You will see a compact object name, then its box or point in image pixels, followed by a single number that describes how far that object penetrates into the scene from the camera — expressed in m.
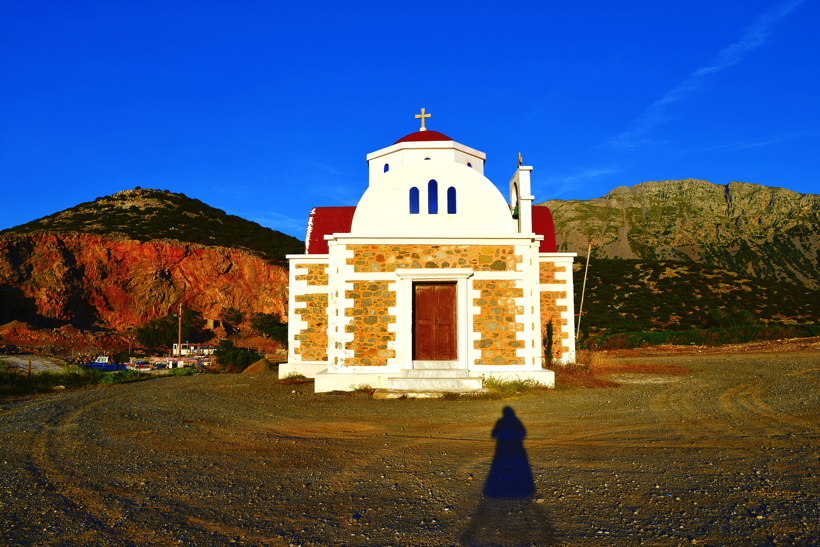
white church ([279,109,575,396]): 12.45
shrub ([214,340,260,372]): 23.64
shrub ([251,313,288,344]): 42.34
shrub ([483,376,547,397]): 11.83
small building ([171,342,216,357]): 35.91
